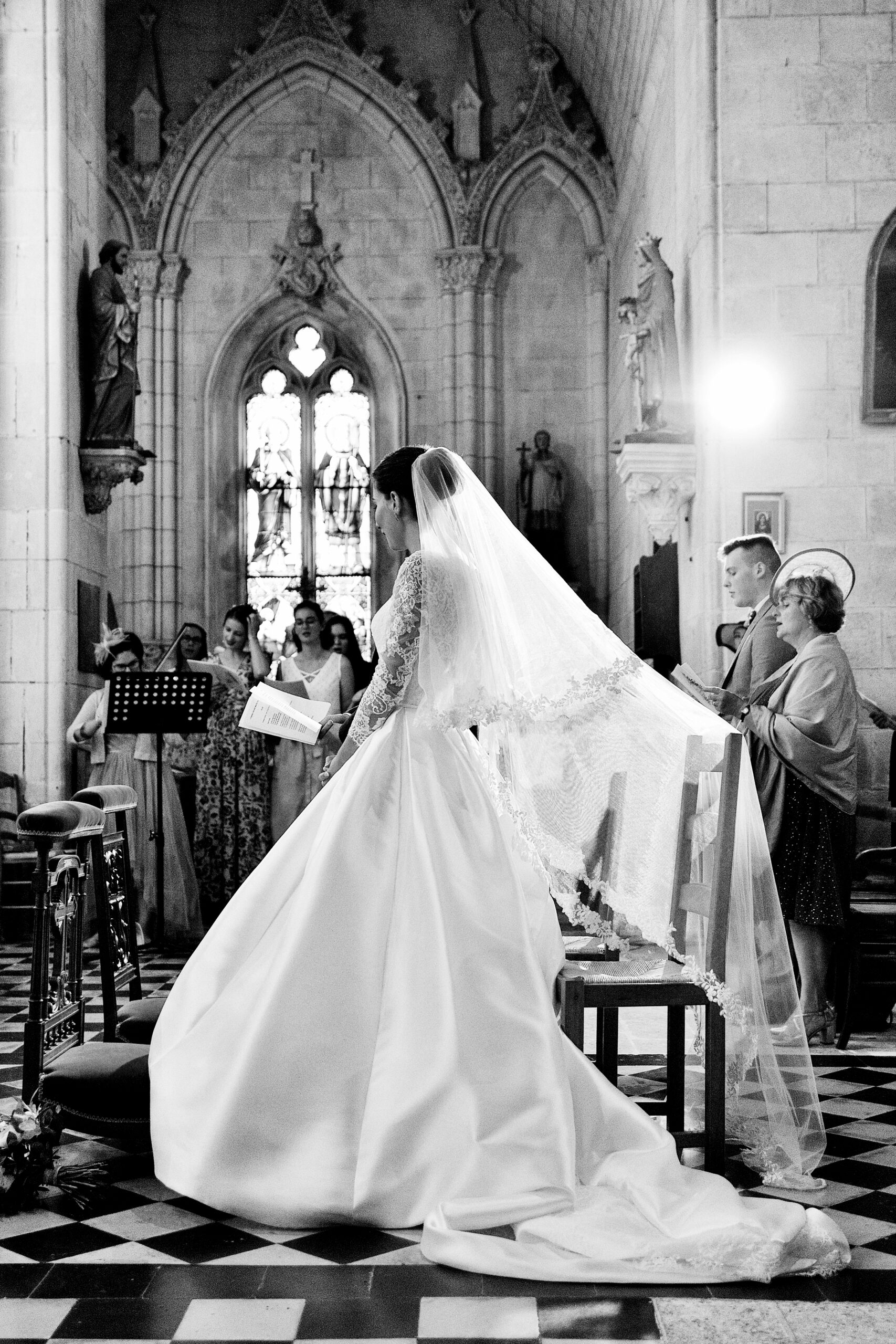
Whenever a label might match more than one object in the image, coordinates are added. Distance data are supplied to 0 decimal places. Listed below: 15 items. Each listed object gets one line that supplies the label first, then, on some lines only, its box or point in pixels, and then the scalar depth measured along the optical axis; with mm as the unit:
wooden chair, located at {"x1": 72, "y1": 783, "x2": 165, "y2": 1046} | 4184
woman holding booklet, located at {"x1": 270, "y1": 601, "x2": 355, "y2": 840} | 7762
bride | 3010
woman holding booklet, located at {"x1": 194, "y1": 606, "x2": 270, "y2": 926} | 7590
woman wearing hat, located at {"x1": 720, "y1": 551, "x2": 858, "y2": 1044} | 4953
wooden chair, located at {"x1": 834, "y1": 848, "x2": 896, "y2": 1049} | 4984
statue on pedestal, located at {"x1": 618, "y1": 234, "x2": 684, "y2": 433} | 8961
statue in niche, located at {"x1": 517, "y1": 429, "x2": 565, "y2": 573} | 13578
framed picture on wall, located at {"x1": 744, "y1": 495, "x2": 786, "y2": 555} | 8031
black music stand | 6859
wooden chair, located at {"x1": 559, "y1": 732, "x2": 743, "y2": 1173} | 3336
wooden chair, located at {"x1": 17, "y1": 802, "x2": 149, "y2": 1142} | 3635
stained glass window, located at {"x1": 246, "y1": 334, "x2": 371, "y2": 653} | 14406
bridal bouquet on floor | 3256
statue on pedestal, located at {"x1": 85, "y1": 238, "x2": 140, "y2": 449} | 8820
